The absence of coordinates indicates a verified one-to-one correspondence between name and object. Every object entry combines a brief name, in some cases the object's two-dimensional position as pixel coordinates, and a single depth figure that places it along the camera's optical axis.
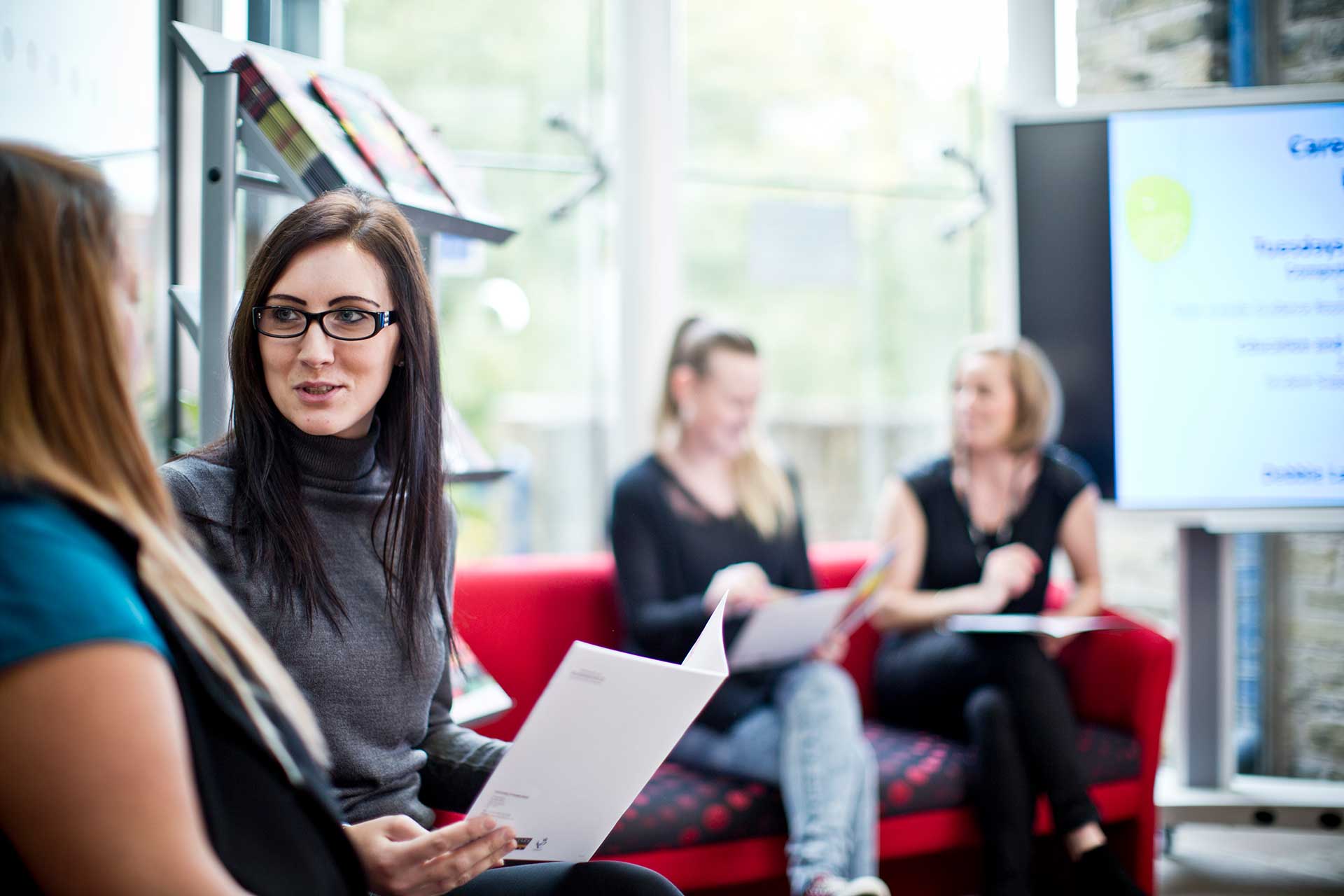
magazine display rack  1.48
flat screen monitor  2.54
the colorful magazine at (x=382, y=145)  1.62
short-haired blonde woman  2.41
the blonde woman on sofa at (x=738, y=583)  1.97
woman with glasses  1.23
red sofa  1.97
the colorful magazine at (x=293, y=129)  1.49
